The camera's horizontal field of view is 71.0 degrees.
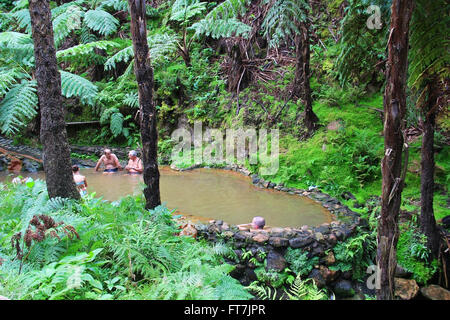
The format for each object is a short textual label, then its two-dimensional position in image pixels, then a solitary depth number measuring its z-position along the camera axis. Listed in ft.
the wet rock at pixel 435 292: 13.21
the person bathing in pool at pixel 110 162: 26.81
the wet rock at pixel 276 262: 14.07
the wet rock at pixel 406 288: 13.16
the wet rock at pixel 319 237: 14.49
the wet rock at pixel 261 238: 14.46
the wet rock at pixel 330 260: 14.33
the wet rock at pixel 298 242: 14.32
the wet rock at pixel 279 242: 14.34
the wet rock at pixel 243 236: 14.62
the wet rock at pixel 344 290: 13.92
